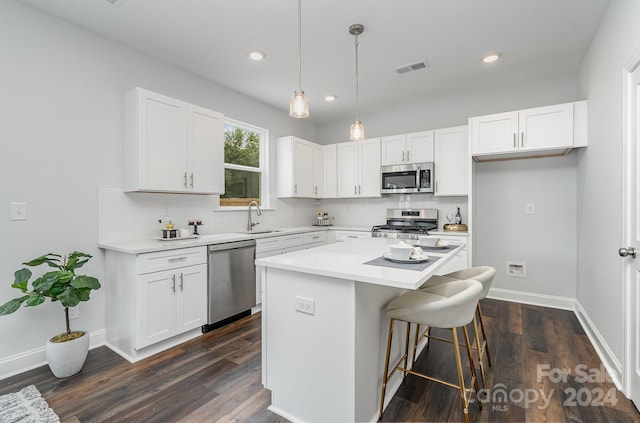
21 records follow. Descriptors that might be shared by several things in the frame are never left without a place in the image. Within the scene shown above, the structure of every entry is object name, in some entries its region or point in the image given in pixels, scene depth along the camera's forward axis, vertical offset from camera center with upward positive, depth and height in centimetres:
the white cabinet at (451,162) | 392 +62
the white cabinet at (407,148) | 419 +87
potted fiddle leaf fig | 209 -59
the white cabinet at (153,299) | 244 -76
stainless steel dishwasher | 298 -75
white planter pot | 214 -104
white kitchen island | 152 -67
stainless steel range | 408 -22
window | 402 +63
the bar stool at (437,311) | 159 -56
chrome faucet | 409 -6
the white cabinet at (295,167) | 458 +66
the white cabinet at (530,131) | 314 +85
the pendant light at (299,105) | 201 +69
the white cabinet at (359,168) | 464 +65
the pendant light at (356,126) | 248 +68
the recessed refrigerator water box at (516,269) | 386 -77
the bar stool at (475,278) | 204 -52
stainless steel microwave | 415 +44
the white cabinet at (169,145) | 274 +64
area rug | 173 -118
